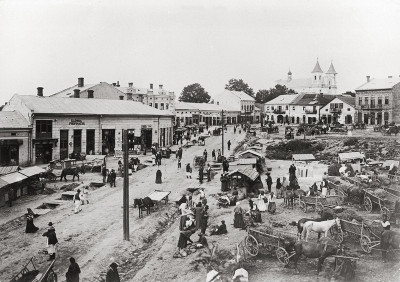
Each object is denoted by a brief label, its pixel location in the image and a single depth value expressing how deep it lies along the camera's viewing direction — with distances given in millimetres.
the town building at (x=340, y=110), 71531
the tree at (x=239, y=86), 125500
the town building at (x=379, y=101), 61219
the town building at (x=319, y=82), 132625
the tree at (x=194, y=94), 112812
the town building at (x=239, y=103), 103438
